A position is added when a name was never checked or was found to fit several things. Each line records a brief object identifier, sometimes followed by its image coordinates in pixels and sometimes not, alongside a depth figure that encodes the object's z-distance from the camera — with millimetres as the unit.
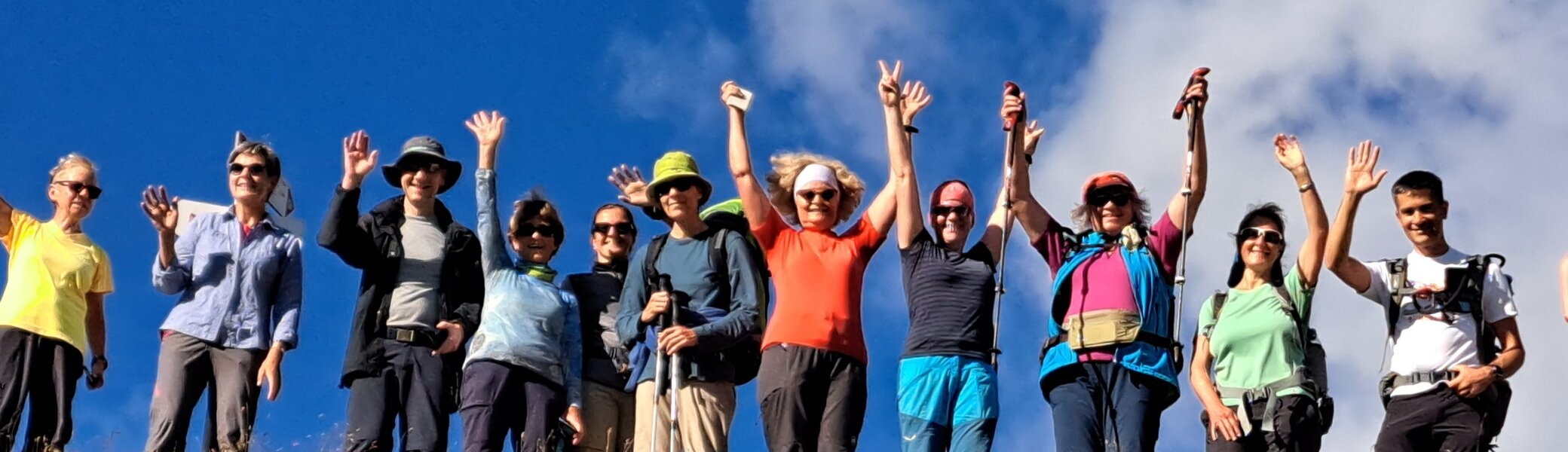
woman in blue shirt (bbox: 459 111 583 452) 11977
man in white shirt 11297
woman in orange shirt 10859
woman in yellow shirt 12102
